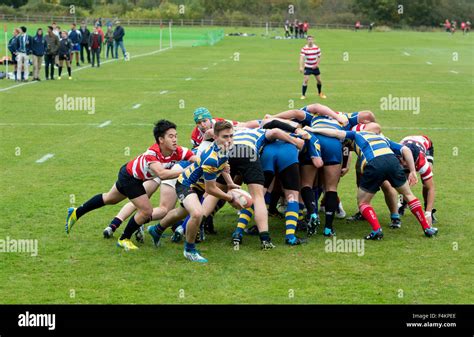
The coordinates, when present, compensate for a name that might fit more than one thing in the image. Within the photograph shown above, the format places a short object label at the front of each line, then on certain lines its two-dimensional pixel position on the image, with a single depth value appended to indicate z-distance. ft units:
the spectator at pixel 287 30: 316.68
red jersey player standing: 106.42
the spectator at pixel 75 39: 151.33
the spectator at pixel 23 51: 117.29
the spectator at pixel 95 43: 148.36
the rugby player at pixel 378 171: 39.14
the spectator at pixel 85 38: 155.74
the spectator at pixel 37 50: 118.73
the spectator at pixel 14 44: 118.01
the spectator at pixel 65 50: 127.54
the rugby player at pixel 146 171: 36.96
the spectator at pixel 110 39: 174.70
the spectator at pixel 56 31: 133.05
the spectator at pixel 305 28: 315.62
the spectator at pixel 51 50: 122.72
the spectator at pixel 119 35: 170.75
